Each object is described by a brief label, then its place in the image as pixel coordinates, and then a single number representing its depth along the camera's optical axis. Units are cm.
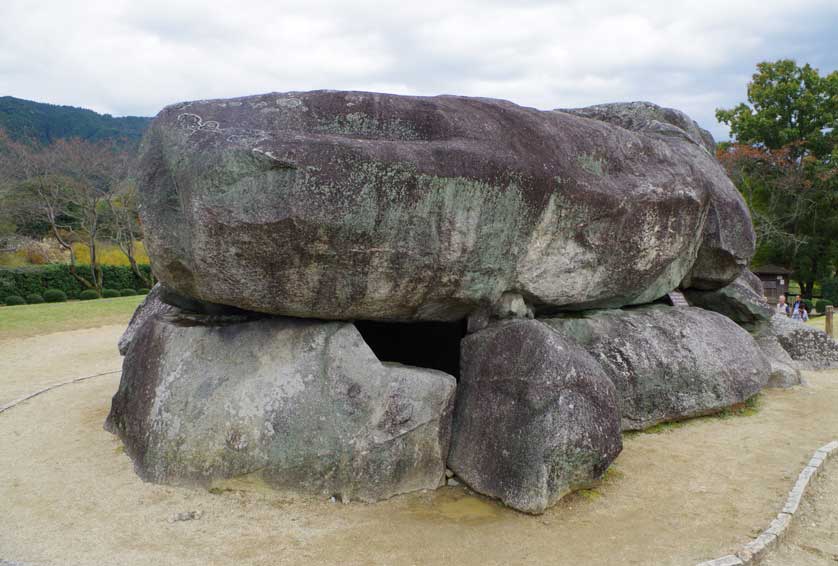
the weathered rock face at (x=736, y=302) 1149
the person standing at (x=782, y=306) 2244
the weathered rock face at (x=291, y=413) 622
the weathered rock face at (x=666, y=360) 833
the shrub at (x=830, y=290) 3127
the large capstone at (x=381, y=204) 613
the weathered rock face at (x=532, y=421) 603
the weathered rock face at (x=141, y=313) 1068
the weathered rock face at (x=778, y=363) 1090
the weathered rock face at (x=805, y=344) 1258
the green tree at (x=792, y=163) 3068
